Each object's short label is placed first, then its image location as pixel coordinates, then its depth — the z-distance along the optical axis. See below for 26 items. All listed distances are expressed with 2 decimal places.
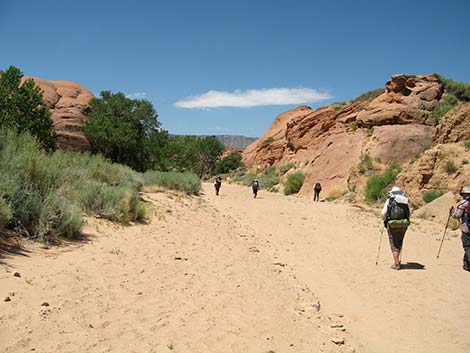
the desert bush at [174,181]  22.82
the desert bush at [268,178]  39.28
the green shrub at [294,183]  32.81
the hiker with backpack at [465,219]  8.70
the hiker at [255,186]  26.35
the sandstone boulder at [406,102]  27.39
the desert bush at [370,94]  44.88
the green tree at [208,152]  68.75
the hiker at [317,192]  26.55
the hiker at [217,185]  27.17
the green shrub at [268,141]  64.04
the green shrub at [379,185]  21.50
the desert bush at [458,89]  28.34
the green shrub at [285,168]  40.88
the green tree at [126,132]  31.06
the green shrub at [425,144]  23.88
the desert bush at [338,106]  43.95
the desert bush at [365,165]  25.07
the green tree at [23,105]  21.61
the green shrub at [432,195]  17.87
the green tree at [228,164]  69.19
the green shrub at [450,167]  18.23
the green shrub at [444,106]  26.38
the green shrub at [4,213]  6.43
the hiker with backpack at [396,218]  8.68
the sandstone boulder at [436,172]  18.06
